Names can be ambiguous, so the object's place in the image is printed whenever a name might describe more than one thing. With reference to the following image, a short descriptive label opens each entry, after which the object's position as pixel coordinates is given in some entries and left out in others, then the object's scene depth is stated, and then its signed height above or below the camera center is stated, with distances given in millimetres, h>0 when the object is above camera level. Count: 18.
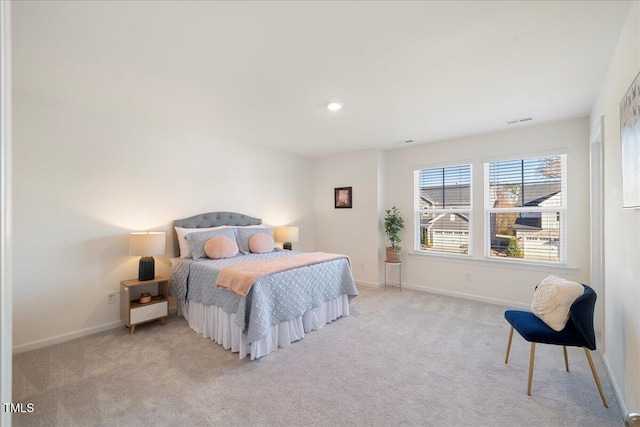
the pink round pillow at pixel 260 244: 4161 -401
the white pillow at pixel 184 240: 3730 -323
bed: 2656 -864
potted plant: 4941 -239
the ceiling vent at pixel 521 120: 3575 +1219
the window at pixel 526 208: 3797 +133
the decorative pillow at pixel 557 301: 2100 -614
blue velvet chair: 2014 -814
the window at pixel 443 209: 4559 +135
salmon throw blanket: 2689 -536
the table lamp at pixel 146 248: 3223 -374
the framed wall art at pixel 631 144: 1533 +423
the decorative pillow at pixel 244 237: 4203 -309
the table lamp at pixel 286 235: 4938 -322
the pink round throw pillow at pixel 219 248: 3666 -410
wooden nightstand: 3205 -991
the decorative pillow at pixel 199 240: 3650 -316
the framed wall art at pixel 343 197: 5496 +363
